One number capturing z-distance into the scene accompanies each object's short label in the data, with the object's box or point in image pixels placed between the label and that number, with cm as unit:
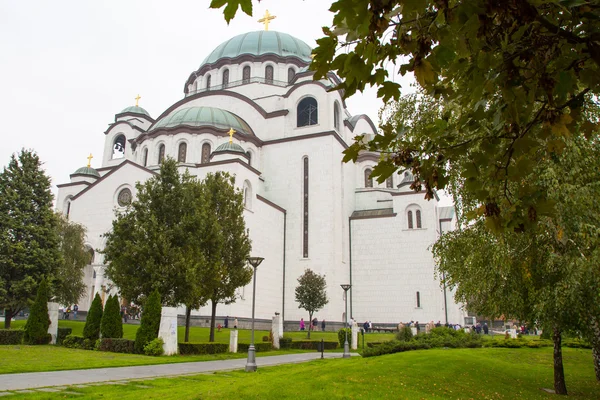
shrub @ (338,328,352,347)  2086
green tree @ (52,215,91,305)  2388
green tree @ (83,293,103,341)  1723
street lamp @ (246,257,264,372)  1185
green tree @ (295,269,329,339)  2545
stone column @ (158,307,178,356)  1501
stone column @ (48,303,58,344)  1798
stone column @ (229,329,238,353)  1698
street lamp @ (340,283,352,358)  1669
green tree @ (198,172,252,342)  1789
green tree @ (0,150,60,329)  1972
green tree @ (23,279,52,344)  1728
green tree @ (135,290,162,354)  1518
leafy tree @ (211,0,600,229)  276
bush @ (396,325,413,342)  2003
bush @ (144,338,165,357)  1469
